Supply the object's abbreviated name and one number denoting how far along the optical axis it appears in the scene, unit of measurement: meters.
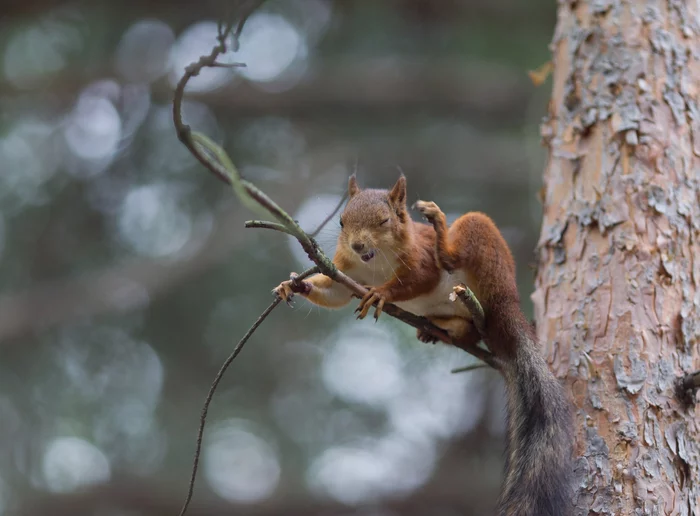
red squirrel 4.54
